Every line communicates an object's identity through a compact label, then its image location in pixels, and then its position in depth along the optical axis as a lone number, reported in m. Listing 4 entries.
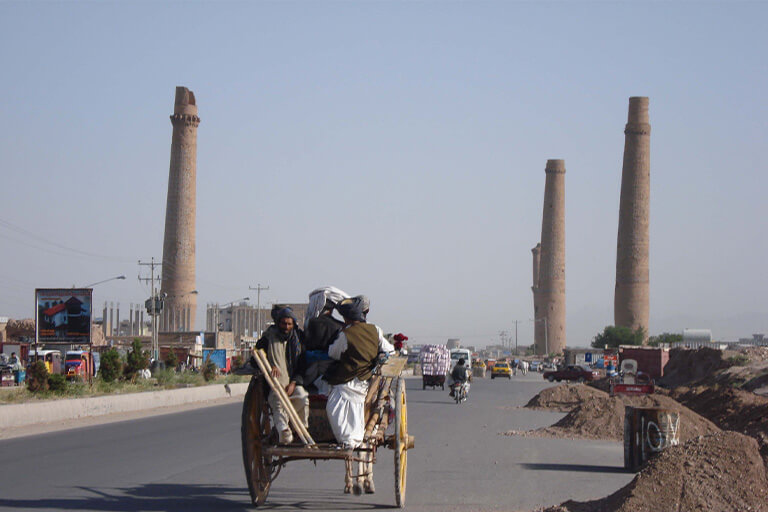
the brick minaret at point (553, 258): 133.38
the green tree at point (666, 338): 143.50
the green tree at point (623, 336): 116.44
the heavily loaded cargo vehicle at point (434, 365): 48.94
